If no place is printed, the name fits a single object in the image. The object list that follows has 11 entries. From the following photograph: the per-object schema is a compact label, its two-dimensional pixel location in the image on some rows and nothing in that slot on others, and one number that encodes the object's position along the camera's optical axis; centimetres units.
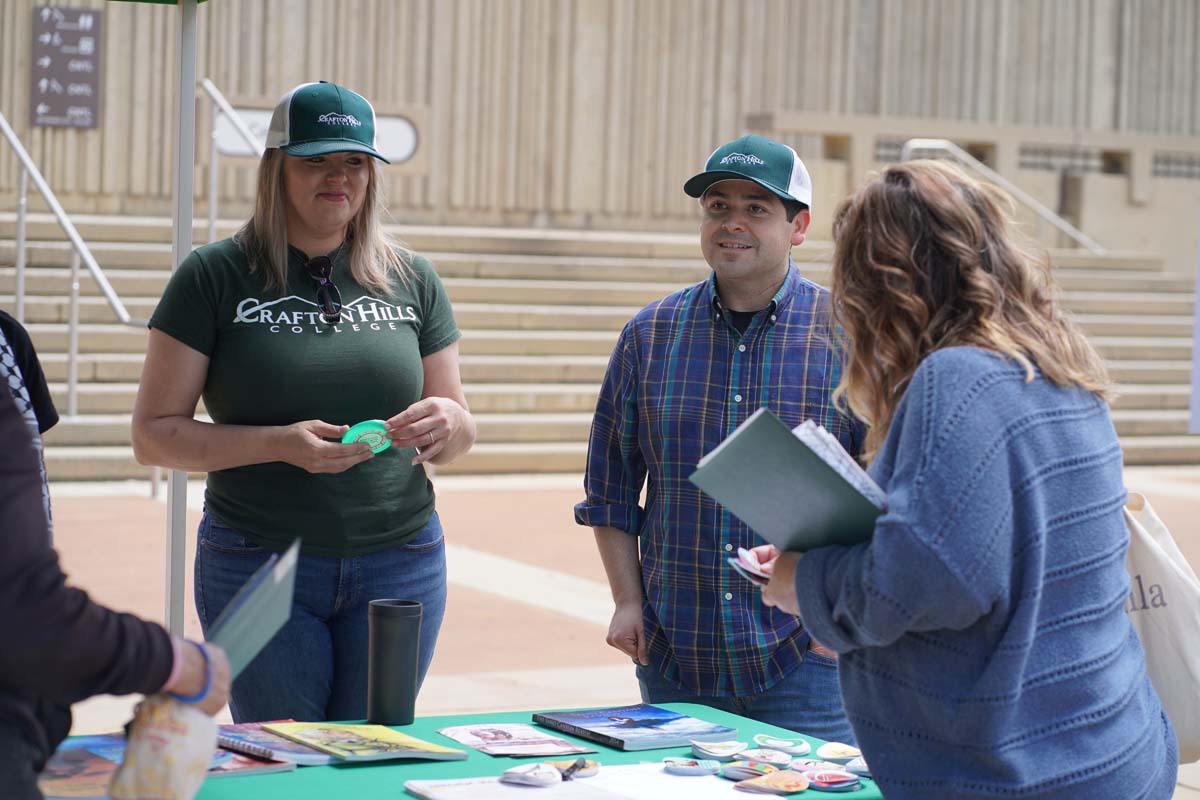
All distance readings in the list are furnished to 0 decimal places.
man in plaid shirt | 290
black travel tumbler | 247
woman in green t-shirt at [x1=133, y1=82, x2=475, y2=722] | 294
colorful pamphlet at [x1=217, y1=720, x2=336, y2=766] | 229
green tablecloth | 214
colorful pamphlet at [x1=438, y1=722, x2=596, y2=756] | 243
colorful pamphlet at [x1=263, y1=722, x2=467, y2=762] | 232
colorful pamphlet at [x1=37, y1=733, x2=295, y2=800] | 201
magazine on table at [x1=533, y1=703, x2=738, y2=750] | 250
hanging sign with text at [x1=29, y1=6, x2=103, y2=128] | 1318
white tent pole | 373
